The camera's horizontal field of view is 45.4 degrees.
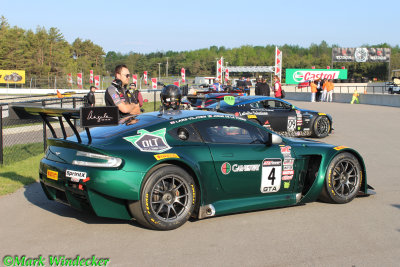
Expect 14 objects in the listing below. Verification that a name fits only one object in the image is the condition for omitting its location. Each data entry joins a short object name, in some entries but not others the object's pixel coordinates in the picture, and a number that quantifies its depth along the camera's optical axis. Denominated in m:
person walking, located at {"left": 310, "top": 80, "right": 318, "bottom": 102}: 37.19
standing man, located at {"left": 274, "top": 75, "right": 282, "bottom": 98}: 22.32
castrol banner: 75.56
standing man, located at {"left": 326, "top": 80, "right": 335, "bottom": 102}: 37.89
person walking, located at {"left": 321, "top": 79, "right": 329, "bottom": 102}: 37.97
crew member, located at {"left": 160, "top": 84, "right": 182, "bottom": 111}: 7.81
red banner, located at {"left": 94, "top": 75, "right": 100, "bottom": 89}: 40.23
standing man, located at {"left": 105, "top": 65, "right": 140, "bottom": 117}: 7.61
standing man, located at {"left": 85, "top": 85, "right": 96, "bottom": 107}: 17.57
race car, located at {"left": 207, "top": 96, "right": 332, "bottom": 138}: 13.33
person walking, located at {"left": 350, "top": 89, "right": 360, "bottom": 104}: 35.34
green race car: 4.92
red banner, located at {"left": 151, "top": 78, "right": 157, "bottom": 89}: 35.24
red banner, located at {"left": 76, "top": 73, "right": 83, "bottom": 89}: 52.48
